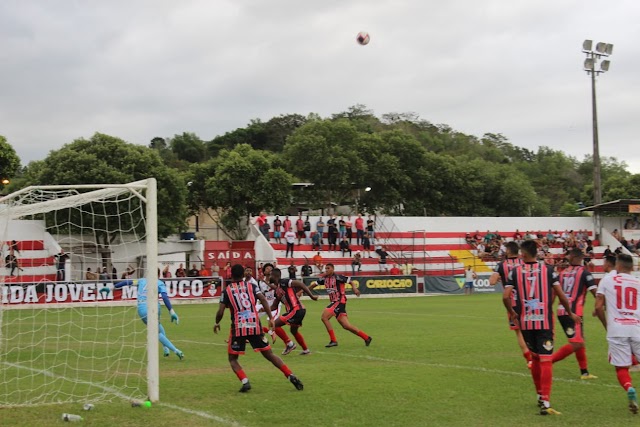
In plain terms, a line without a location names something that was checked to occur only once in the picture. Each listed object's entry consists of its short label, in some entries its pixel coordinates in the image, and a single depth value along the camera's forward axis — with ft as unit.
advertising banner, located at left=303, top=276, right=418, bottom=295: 134.91
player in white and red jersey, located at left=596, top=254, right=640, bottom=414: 30.50
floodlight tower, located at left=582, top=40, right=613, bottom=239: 173.27
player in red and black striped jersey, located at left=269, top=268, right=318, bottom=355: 50.75
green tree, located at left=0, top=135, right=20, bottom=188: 113.29
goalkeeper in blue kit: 48.62
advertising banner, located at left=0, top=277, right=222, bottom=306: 93.44
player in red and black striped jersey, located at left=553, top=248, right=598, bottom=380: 37.68
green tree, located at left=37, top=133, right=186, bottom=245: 143.95
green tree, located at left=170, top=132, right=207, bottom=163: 275.18
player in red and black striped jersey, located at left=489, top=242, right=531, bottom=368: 33.17
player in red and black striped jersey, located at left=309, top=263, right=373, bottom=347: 54.34
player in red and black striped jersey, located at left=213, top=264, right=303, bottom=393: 35.55
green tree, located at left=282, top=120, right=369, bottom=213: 192.13
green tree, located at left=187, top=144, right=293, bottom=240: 179.01
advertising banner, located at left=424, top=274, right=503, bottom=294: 144.15
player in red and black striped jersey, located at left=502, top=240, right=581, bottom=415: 30.01
